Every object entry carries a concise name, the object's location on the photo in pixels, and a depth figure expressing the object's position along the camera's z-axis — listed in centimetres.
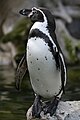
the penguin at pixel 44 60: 1052
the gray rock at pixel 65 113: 1090
